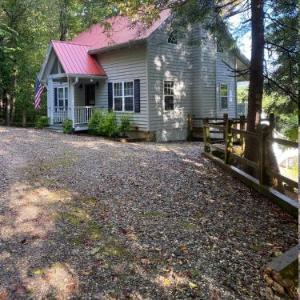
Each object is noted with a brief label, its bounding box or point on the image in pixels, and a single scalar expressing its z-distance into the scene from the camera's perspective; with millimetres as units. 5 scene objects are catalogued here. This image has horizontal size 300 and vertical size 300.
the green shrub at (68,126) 14401
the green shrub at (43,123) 16553
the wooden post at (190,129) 14733
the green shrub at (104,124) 13565
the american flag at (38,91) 16897
